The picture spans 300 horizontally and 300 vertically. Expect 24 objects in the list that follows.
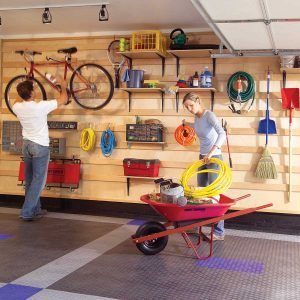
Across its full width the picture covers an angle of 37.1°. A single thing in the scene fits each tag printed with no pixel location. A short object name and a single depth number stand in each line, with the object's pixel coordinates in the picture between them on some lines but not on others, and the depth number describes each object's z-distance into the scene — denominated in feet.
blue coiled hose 20.31
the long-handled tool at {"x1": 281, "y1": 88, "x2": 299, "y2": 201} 17.92
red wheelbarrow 12.86
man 18.35
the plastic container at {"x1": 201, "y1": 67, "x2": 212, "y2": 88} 18.44
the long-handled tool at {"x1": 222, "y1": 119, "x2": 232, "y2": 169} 18.80
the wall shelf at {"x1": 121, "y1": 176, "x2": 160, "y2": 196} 19.42
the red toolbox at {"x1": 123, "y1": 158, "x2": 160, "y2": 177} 19.25
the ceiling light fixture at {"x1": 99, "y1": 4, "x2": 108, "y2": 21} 16.65
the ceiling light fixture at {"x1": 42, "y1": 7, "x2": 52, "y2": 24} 17.20
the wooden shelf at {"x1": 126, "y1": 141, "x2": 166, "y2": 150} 19.67
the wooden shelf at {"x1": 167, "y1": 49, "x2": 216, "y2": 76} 18.62
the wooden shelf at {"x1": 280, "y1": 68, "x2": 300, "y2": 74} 17.63
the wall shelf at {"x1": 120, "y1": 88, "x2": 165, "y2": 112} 19.23
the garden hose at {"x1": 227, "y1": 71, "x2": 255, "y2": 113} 18.22
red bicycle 20.65
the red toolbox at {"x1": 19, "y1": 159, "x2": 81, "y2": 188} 20.72
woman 14.71
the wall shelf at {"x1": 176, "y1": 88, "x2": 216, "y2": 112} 18.59
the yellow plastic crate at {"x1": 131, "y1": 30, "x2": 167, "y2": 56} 18.79
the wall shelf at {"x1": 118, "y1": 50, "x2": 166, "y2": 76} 19.10
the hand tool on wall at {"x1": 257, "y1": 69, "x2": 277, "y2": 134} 18.25
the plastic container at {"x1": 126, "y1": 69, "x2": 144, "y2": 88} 19.38
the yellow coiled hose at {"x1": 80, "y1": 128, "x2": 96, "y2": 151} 20.45
